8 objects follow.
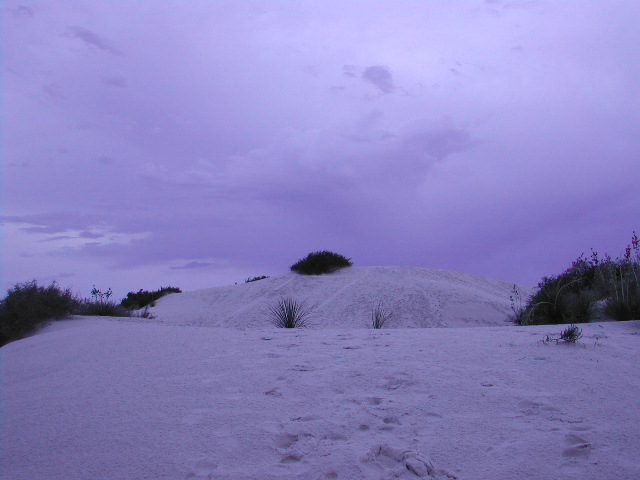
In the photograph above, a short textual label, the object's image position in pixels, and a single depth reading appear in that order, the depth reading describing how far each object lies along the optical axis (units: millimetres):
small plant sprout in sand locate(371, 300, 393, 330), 11214
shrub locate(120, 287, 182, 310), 18359
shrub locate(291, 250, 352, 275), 16875
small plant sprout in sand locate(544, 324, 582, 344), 5195
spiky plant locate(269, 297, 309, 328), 9383
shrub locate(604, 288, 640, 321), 7680
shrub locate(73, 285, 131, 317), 10672
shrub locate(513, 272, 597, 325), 8398
